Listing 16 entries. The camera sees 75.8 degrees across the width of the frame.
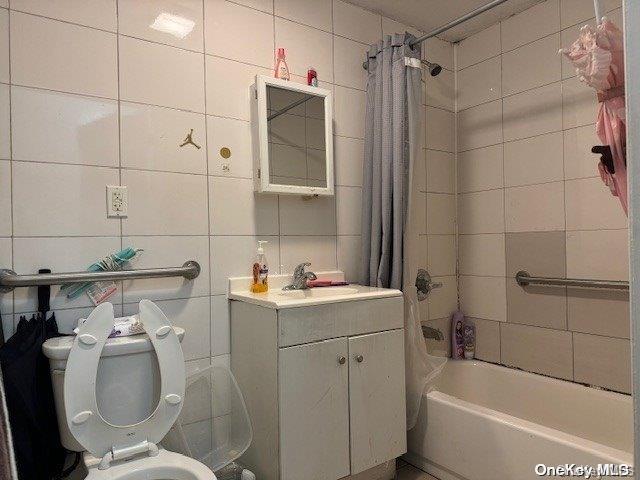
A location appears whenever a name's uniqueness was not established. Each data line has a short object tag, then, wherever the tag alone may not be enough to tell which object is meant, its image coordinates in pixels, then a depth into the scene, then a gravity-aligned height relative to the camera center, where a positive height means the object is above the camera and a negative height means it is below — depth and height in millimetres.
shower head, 2063 +867
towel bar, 1249 -100
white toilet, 1194 -462
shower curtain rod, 1644 +931
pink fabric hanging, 845 +334
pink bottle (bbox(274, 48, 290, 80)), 1807 +777
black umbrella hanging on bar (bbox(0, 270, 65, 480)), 1214 -460
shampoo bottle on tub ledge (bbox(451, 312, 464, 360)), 2422 -574
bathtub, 1480 -801
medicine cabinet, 1737 +470
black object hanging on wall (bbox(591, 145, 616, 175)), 868 +170
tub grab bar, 1802 -208
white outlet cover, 1476 +163
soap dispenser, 1723 -141
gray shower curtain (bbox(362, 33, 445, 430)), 1855 +240
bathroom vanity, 1453 -516
